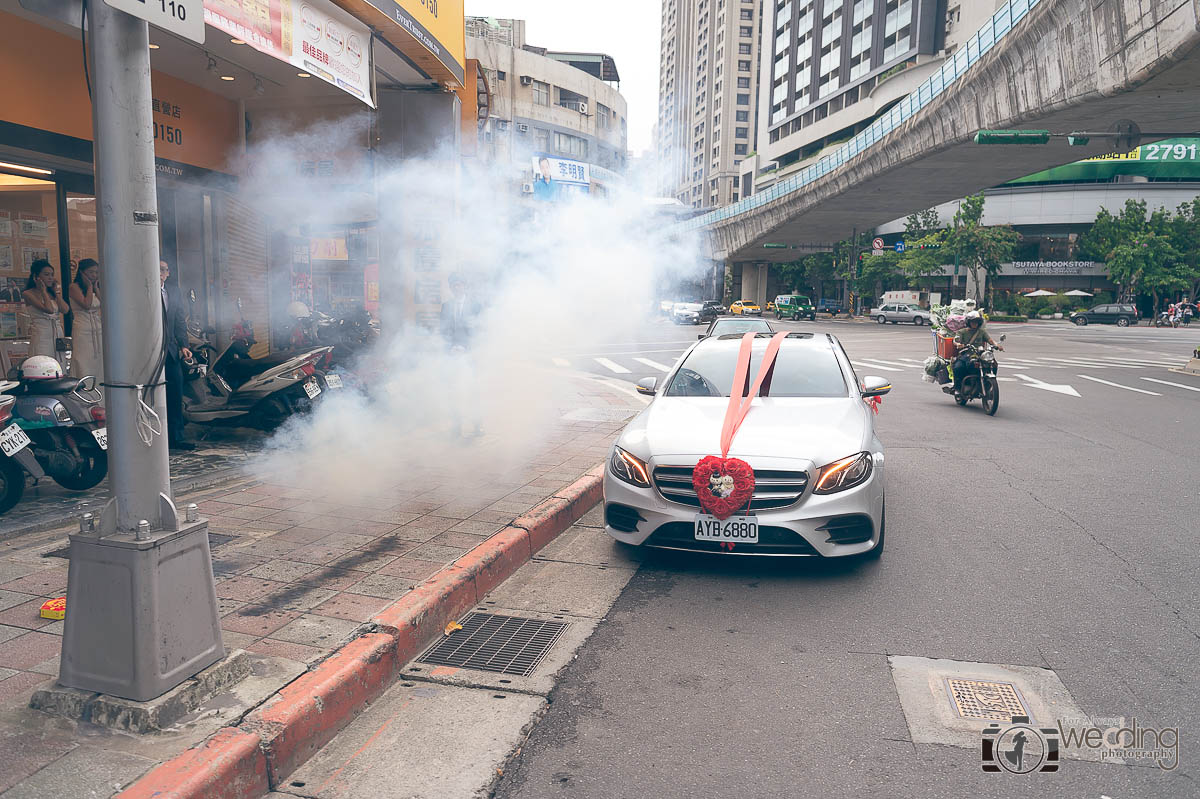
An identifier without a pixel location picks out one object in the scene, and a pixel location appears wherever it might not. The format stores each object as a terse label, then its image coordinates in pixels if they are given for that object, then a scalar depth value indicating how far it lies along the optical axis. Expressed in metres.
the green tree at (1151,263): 48.38
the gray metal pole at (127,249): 2.80
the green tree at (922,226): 54.25
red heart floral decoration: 4.58
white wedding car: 4.60
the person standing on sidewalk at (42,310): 7.29
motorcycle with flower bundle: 11.59
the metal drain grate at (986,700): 3.18
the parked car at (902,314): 47.12
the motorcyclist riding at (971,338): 11.99
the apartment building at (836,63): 57.00
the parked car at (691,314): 35.09
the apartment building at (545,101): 49.34
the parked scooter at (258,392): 8.05
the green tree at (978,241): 49.19
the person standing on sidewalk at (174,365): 7.16
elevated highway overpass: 14.98
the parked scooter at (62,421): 5.79
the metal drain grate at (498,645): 3.68
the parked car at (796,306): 49.25
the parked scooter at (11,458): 5.37
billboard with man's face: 16.55
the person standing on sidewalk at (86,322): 7.12
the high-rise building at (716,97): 108.31
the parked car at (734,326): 16.38
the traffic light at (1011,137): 18.77
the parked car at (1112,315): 48.16
